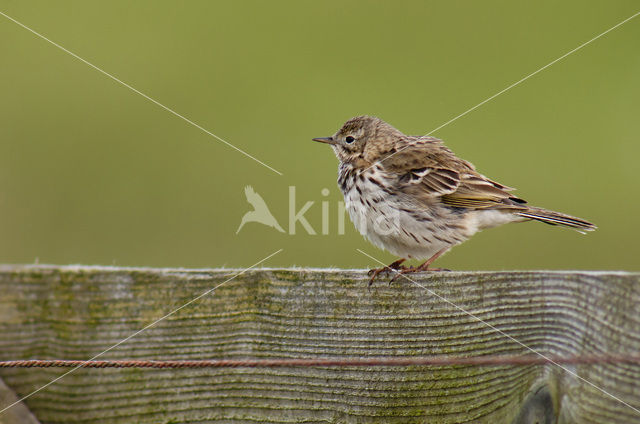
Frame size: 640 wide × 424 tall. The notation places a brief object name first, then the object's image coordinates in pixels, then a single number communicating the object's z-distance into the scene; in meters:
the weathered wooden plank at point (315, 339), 5.64
